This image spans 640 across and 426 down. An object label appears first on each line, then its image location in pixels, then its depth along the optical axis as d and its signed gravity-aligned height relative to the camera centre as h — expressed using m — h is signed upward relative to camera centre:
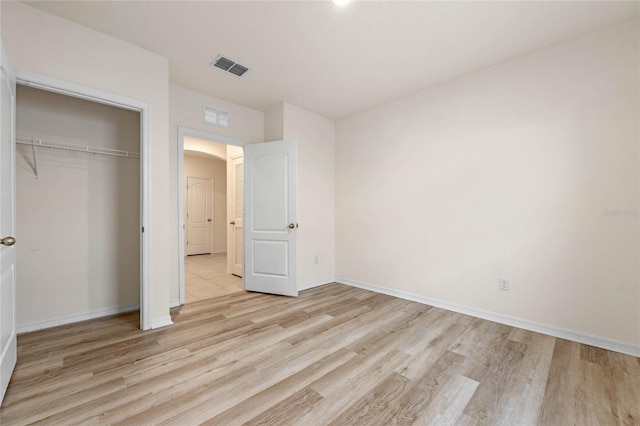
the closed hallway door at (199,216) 7.65 -0.24
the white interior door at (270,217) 3.62 -0.13
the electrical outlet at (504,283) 2.74 -0.77
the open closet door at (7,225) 1.54 -0.11
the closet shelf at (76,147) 2.41 +0.60
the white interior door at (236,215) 4.59 -0.13
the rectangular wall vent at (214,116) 3.54 +1.27
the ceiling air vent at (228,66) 2.76 +1.55
